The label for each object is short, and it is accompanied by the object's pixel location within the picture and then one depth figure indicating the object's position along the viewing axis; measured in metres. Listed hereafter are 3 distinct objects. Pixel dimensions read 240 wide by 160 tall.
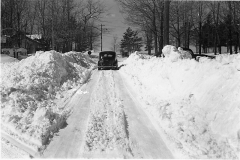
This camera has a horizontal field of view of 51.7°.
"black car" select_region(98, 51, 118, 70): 20.52
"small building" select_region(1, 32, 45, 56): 46.66
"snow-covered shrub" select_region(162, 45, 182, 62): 10.89
